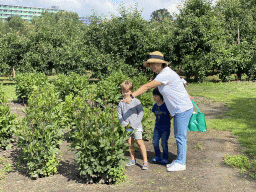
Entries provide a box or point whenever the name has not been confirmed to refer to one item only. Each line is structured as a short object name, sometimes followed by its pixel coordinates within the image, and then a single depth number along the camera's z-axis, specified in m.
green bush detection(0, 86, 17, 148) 5.04
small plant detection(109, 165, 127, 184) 3.53
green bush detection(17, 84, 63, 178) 3.86
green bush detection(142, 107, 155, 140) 5.55
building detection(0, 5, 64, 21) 188.75
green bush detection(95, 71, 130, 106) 7.59
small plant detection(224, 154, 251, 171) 4.25
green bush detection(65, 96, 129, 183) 3.44
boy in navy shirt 4.31
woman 3.87
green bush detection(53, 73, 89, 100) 8.63
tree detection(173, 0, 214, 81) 15.49
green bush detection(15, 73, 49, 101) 9.92
